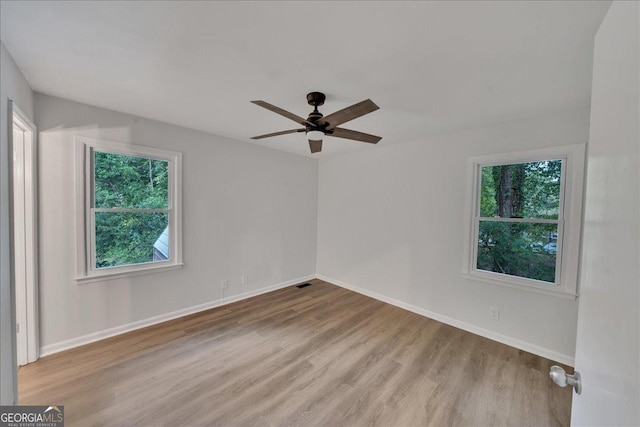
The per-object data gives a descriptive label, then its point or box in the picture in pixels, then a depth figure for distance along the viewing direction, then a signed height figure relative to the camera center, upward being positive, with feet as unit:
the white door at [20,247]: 6.58 -1.40
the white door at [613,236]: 1.69 -0.19
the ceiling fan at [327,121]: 5.51 +2.15
